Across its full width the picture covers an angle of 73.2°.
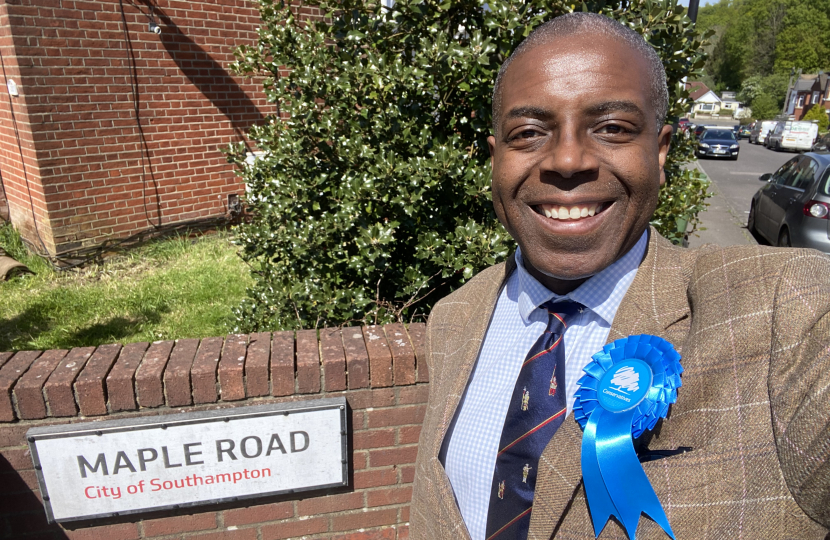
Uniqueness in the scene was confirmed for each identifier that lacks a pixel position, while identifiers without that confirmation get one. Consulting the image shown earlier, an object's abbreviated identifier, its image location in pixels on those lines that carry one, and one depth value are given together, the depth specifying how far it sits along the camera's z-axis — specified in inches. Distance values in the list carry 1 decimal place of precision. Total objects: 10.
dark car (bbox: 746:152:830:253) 320.5
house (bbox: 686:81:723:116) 3213.1
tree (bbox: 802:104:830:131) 1919.3
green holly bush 102.5
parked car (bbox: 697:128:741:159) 1136.8
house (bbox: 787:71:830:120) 2356.1
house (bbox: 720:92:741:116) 3535.9
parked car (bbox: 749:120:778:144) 1763.7
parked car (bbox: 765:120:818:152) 1440.7
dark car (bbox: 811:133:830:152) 1233.3
